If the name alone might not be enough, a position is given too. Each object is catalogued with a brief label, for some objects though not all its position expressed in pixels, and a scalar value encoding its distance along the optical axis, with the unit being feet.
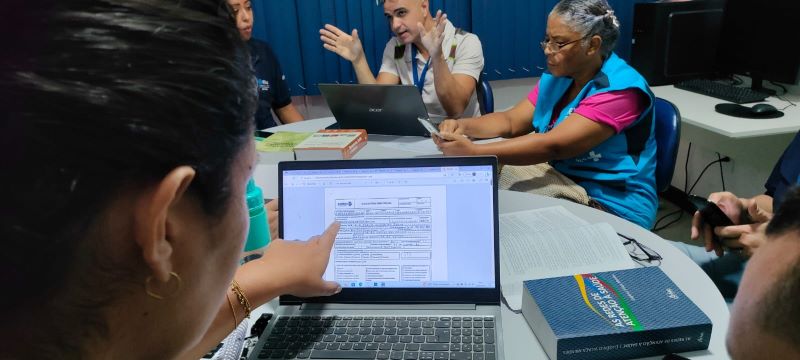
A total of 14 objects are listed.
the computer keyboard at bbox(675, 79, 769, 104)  7.87
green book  5.38
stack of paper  3.39
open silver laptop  2.97
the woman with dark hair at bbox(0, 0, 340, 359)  1.10
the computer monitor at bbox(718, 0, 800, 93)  7.52
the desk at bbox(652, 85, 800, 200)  6.82
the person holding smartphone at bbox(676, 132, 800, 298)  4.02
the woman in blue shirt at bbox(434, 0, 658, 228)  5.54
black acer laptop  5.89
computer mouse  7.04
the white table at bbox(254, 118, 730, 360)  2.73
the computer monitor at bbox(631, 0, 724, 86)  8.72
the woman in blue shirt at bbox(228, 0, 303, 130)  8.85
